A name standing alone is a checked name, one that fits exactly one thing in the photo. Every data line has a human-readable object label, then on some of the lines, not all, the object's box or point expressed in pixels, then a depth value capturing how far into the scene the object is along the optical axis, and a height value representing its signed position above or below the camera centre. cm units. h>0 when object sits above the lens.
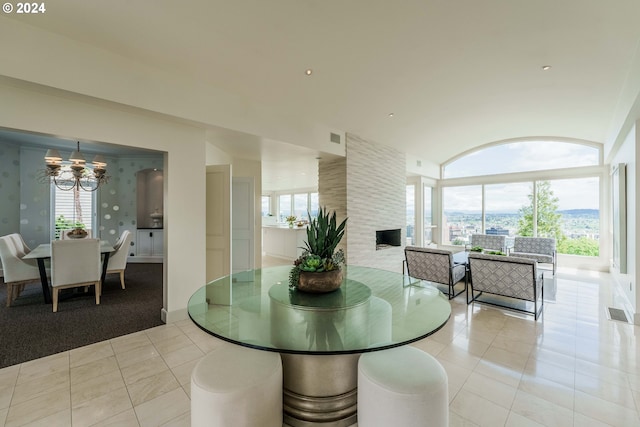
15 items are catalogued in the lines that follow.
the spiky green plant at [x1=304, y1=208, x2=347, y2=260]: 193 -17
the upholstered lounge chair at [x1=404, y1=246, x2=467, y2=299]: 393 -82
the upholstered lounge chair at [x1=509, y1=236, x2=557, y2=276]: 532 -74
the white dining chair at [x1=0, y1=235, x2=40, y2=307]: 348 -75
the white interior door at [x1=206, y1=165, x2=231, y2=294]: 379 -10
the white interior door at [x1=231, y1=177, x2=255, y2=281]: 483 -20
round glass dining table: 131 -63
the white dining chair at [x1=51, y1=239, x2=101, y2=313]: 346 -69
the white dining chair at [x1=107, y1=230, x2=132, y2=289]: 448 -74
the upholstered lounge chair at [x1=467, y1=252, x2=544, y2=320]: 318 -80
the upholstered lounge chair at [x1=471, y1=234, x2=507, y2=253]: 594 -63
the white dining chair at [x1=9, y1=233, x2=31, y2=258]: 408 -52
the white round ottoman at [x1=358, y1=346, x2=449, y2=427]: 125 -88
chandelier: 427 +83
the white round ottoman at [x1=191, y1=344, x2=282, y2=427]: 128 -90
